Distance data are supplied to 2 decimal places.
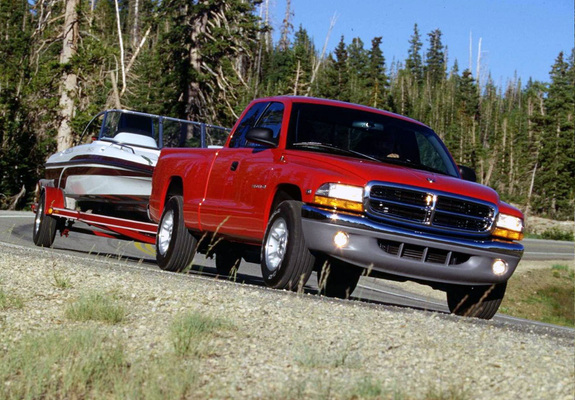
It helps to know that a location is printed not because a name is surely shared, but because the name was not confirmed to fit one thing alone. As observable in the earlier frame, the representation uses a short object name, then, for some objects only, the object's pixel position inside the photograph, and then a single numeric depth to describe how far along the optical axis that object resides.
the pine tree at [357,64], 119.25
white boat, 13.54
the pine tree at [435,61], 169.38
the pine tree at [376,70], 104.69
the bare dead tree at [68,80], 32.12
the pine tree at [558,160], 88.94
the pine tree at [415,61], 171.62
